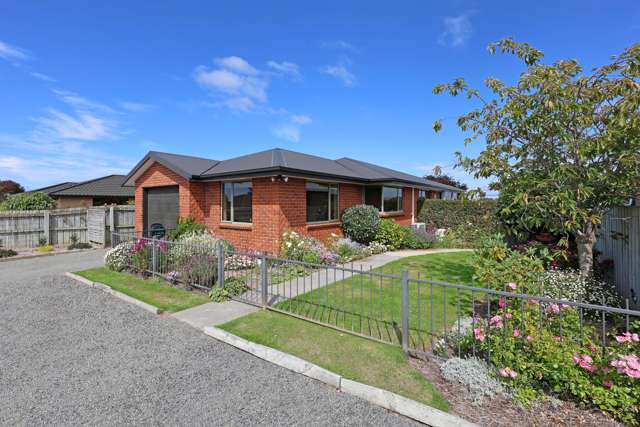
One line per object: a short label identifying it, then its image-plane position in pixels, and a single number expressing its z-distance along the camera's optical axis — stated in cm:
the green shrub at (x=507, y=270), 432
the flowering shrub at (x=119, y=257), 884
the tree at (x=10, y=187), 3086
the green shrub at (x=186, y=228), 1129
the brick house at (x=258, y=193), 988
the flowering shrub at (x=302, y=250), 914
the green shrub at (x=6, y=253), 1194
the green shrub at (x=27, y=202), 1617
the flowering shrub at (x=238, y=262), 861
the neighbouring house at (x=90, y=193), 2188
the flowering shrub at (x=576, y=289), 483
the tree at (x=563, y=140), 427
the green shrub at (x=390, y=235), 1251
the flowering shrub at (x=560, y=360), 268
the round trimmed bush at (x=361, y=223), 1187
